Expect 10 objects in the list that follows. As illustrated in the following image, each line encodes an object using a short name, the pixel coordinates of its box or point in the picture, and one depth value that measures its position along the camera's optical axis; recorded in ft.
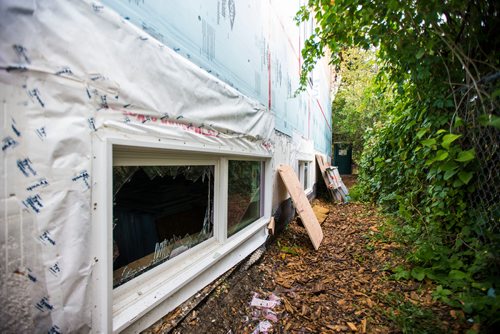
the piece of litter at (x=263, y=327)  6.37
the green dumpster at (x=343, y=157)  54.60
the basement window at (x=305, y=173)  20.32
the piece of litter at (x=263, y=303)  7.48
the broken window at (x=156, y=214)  4.76
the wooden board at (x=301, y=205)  12.13
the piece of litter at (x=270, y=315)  6.94
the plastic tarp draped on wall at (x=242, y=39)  4.81
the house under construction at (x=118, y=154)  2.79
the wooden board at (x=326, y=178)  26.45
